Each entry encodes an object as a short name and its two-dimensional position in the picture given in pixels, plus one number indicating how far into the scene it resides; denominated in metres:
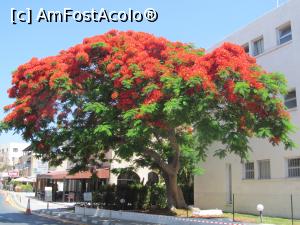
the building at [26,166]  81.69
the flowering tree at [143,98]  16.97
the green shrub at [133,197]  30.14
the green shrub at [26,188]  74.62
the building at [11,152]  144.38
